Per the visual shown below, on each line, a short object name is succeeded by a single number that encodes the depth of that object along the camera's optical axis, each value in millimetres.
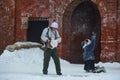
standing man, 15125
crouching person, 16938
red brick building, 21016
